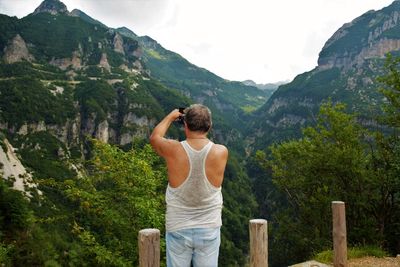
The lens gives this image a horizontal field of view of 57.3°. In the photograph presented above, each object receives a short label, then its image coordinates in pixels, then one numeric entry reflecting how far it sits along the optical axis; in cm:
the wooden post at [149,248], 401
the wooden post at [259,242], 497
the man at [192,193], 385
